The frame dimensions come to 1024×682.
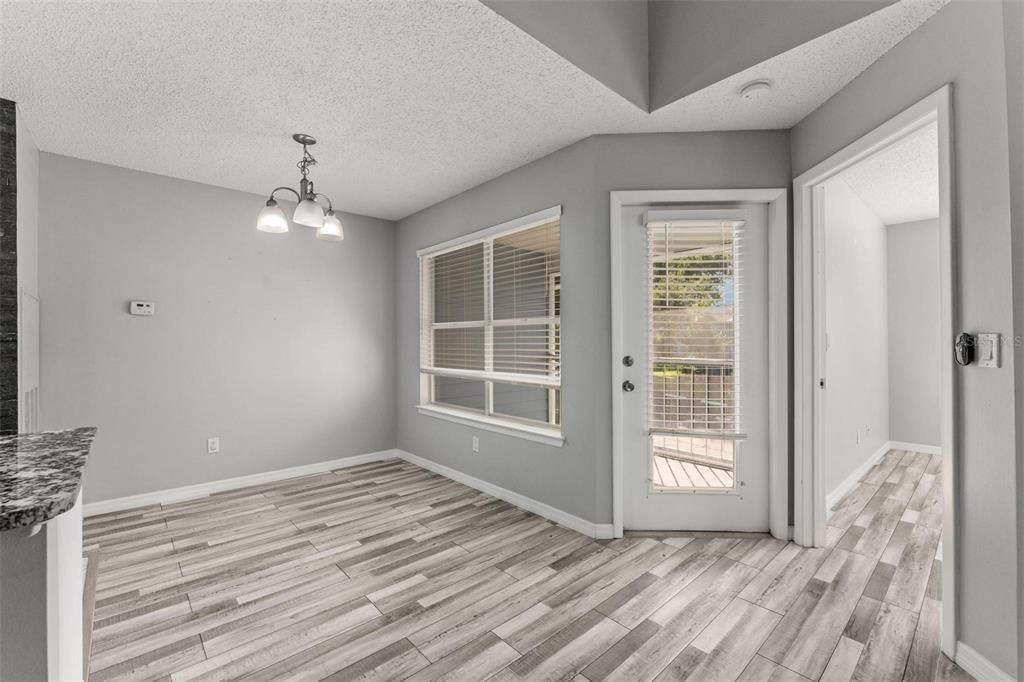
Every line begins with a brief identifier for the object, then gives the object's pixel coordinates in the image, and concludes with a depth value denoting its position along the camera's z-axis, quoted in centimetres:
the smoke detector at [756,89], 223
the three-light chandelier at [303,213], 270
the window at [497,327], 333
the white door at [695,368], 278
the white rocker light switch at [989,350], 162
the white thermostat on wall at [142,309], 337
